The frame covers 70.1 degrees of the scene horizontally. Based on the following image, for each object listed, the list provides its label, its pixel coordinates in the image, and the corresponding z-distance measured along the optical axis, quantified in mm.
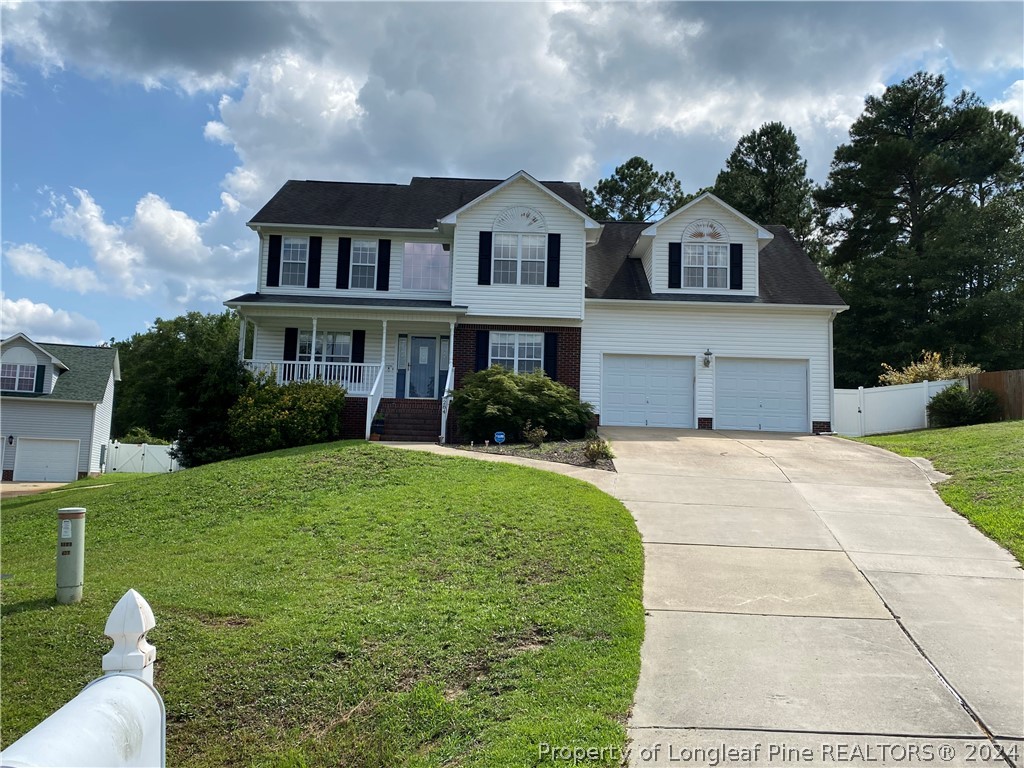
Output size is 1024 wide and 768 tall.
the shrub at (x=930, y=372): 22245
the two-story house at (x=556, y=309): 21172
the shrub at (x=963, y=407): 19578
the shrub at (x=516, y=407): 17297
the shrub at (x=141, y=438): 44750
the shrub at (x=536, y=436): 16672
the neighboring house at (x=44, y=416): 32812
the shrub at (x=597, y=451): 14227
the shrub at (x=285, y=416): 16781
